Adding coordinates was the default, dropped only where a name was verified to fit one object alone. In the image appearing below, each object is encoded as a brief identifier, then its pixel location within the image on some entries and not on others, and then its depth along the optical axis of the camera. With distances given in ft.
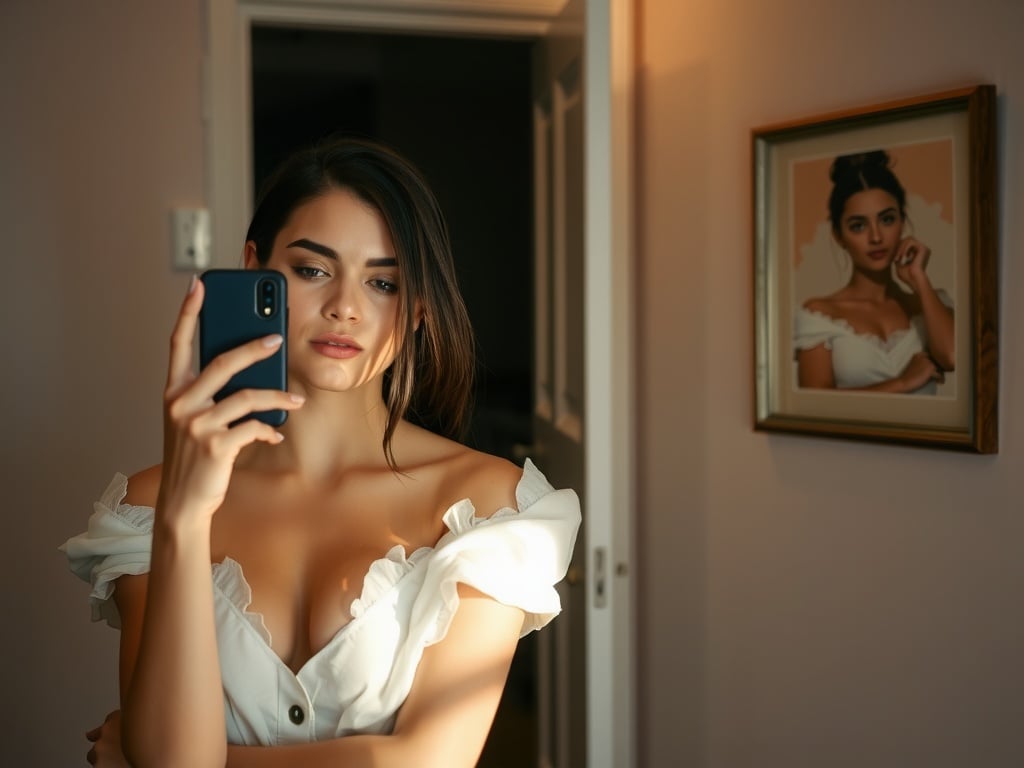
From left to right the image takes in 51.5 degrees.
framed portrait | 5.18
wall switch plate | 7.06
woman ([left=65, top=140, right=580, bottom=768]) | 3.69
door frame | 5.90
